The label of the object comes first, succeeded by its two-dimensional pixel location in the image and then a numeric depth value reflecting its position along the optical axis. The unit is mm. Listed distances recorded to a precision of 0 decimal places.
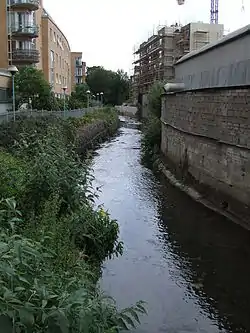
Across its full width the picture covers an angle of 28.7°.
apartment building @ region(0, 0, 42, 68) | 39562
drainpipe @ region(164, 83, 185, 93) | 25906
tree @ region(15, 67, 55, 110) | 31125
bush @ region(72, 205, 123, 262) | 8844
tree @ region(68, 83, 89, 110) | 47222
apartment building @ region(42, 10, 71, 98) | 48844
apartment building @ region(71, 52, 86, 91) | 100706
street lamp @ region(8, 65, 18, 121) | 21109
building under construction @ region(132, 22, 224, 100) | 58875
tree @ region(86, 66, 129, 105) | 90062
